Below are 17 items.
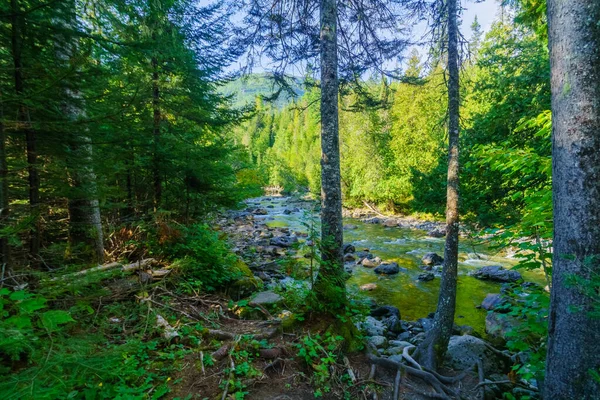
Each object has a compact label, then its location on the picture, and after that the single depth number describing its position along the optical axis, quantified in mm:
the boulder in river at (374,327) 5866
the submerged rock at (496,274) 9617
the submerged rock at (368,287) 9461
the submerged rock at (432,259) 11697
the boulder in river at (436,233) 16516
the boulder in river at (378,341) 5178
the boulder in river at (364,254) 12600
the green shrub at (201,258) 5738
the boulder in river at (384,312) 7594
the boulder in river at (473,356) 4844
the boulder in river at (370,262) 11688
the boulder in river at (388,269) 10852
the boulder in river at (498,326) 6126
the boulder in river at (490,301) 7776
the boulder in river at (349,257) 12517
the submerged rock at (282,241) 14312
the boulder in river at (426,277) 10094
